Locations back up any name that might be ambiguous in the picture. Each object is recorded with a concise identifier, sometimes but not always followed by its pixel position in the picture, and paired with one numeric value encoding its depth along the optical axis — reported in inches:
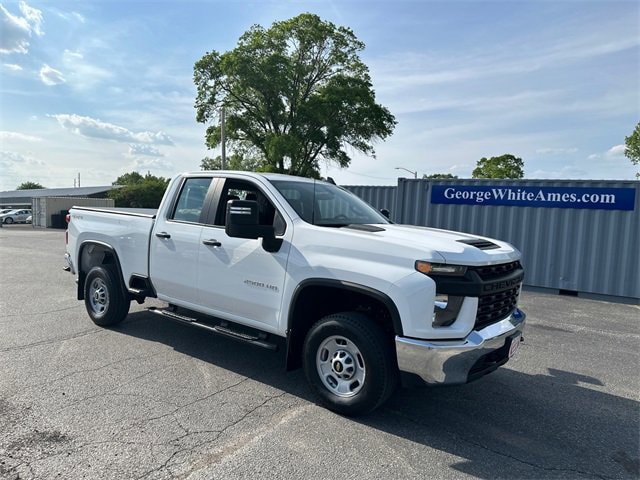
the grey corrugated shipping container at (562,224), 401.4
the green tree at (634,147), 1504.7
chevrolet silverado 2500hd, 129.3
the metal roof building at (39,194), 2278.5
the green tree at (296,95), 1277.1
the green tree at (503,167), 2674.7
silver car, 1724.2
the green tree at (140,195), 1950.1
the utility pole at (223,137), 1080.5
